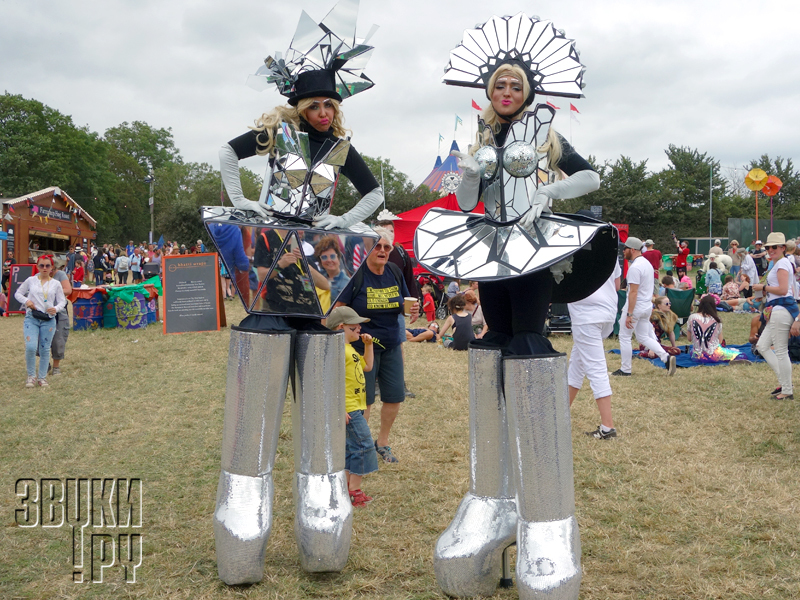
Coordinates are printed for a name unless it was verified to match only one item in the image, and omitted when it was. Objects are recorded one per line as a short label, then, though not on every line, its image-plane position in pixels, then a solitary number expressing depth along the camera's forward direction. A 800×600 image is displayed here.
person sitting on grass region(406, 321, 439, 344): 12.24
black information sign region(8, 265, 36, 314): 15.55
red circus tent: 17.50
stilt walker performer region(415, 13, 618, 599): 2.47
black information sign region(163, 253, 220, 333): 12.95
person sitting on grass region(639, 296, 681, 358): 11.29
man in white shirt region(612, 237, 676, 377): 8.48
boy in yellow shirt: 4.11
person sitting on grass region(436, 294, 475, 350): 11.12
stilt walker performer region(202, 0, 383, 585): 2.85
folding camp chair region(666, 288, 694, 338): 12.20
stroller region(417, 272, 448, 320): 15.44
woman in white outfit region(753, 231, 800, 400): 6.94
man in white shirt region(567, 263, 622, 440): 5.52
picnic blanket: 9.72
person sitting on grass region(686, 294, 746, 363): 9.73
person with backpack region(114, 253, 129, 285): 25.36
